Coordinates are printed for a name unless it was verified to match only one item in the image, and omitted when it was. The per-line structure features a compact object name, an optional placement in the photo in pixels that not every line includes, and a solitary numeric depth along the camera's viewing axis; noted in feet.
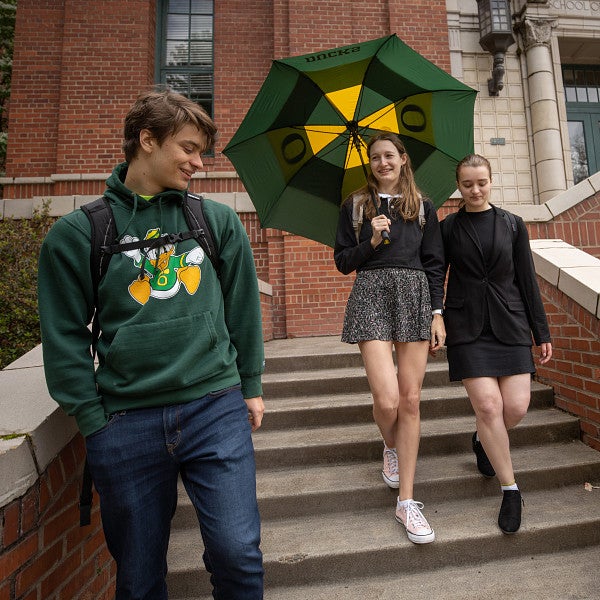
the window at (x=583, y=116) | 28.17
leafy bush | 14.53
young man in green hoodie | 4.73
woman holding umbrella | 8.02
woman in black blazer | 8.18
